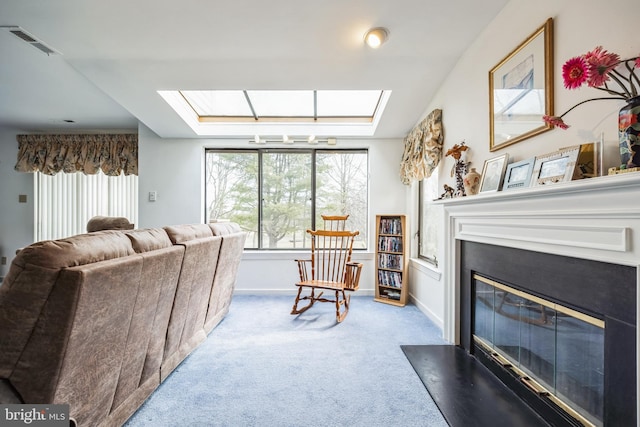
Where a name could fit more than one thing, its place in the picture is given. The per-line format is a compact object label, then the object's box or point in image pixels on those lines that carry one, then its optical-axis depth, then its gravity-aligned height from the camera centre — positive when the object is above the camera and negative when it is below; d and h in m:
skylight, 3.37 +1.31
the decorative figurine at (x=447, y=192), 2.38 +0.18
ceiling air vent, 2.00 +1.27
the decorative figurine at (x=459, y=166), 2.20 +0.38
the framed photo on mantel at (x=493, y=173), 1.73 +0.26
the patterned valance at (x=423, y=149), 2.72 +0.69
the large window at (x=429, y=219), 3.12 -0.06
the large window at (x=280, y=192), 4.09 +0.30
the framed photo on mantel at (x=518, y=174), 1.50 +0.22
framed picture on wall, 1.46 +0.71
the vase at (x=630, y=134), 0.95 +0.27
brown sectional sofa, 0.96 -0.42
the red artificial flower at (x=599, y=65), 1.01 +0.54
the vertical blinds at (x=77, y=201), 4.33 +0.16
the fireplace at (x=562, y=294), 1.03 -0.38
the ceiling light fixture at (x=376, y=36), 2.02 +1.27
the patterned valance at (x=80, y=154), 4.19 +0.84
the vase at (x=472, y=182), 1.97 +0.22
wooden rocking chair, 3.00 -0.76
